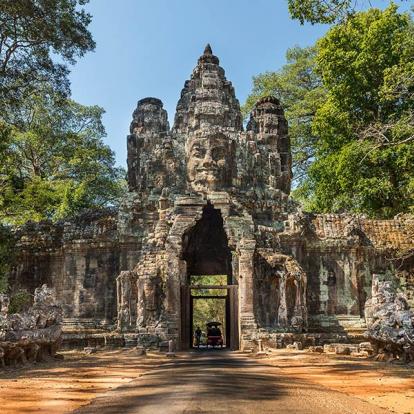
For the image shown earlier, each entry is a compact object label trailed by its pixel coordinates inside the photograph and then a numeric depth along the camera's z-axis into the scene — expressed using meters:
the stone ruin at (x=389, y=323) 10.67
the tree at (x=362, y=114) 21.64
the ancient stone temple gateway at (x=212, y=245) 16.05
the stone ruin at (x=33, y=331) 10.57
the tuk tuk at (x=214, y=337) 21.35
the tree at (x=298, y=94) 29.11
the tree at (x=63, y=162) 24.92
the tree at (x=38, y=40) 14.28
